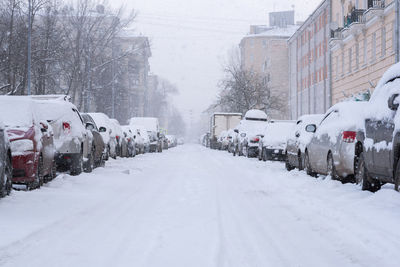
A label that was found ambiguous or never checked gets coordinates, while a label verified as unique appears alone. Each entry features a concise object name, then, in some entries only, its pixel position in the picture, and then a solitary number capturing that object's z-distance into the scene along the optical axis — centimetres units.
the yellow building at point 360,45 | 3241
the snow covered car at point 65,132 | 1375
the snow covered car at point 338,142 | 1166
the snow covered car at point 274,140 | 2361
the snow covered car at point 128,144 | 2884
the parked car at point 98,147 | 1742
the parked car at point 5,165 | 905
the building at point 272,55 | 9462
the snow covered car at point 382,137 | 878
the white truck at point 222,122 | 5612
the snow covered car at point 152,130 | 4166
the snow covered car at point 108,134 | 2270
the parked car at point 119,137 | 2586
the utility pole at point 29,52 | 2996
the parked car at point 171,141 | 7331
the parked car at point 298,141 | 1625
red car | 1034
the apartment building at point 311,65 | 5344
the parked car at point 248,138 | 2986
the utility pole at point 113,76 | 5019
